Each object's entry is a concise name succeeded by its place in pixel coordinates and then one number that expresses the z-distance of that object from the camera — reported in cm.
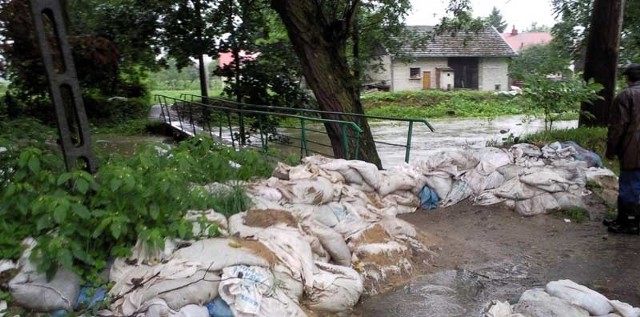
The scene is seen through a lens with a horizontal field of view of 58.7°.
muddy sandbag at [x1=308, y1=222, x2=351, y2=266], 427
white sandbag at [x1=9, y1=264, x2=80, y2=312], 326
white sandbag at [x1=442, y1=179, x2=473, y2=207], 620
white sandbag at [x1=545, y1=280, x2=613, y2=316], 327
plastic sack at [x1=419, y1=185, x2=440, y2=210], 617
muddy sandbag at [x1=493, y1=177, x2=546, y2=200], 602
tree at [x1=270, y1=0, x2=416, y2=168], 770
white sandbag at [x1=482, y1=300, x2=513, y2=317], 339
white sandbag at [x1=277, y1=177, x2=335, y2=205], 476
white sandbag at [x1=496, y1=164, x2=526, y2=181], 626
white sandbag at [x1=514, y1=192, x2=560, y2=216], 591
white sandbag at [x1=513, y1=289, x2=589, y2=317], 321
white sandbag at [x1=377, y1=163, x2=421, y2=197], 586
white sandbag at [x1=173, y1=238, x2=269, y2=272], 346
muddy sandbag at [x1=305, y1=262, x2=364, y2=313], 368
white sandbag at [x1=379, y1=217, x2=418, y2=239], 491
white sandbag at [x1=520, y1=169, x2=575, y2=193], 601
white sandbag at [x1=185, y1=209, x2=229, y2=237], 380
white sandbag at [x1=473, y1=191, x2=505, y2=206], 612
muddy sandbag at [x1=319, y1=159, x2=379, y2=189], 553
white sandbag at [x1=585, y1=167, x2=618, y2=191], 621
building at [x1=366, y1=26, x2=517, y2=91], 3675
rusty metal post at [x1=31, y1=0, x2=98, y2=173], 383
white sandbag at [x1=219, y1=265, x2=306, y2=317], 326
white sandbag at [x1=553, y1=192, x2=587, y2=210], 593
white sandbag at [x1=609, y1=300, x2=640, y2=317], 324
